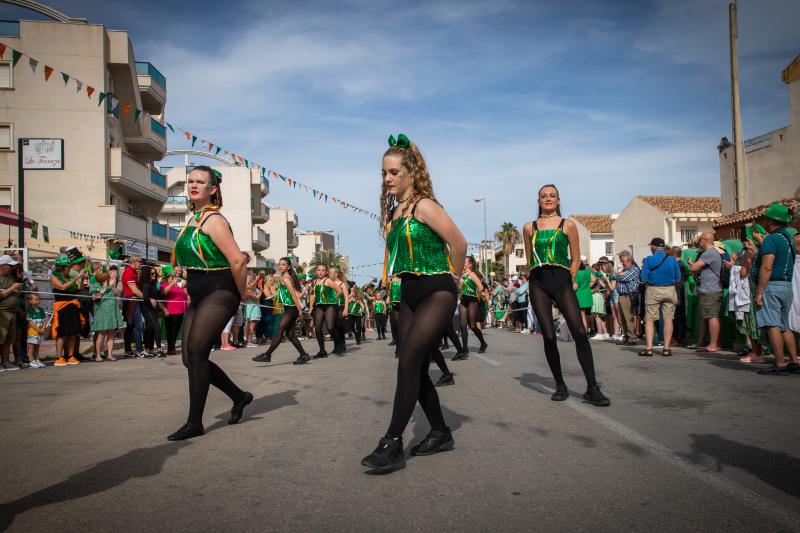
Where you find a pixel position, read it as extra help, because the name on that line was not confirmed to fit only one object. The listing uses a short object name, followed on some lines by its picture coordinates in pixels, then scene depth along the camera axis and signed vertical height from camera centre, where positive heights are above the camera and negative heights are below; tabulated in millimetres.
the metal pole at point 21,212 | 18261 +2161
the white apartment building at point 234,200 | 56531 +7347
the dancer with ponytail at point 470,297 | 12141 -221
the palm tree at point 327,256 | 102312 +4601
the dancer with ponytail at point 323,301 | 12789 -268
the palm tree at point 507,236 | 87250 +6140
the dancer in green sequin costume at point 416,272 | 4148 +82
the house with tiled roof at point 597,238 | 68375 +4430
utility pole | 21609 +4688
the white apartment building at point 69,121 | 30359 +7553
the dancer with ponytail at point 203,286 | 5242 +19
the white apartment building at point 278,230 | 83250 +6977
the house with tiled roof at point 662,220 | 50250 +4695
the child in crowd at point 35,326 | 11763 -617
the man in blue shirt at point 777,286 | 8234 -76
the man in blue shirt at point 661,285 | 11500 -57
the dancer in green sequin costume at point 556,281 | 6449 +21
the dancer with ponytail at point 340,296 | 13070 -219
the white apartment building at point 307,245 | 121062 +7355
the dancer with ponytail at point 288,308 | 11781 -360
